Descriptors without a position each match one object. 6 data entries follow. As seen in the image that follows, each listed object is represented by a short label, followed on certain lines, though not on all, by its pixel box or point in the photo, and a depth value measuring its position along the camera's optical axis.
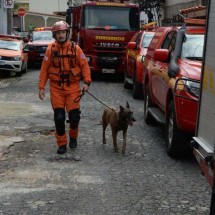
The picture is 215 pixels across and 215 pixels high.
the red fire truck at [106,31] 17.06
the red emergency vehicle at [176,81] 6.51
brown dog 7.17
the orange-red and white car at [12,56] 18.33
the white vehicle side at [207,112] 4.02
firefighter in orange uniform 7.23
